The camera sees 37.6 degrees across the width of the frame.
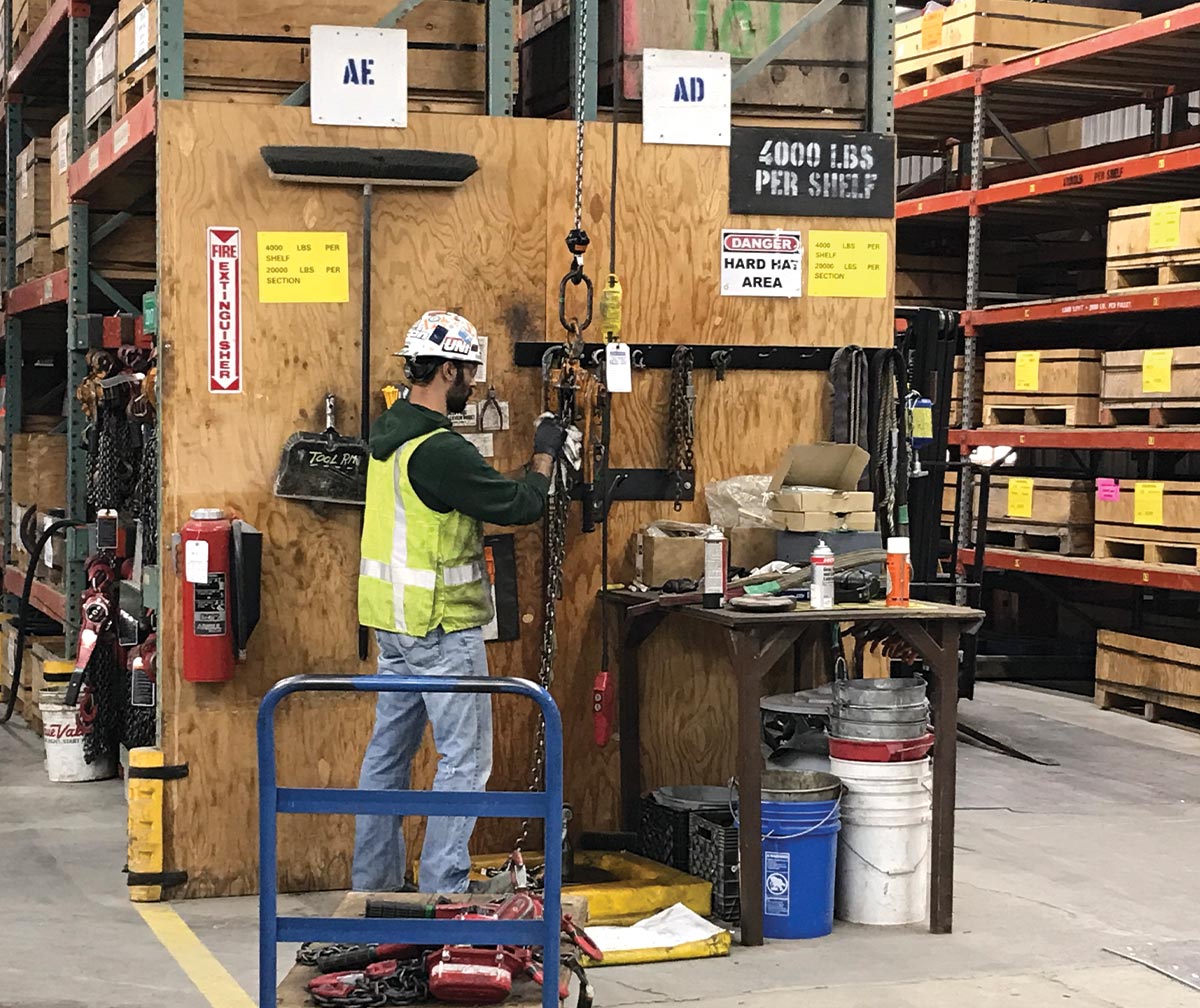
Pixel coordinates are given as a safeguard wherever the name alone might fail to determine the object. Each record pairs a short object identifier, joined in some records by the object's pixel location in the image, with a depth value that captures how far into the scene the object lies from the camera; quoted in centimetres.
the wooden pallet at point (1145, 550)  1073
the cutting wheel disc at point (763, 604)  594
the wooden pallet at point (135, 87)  757
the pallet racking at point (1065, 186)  1081
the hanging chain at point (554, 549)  653
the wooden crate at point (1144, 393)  1048
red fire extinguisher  629
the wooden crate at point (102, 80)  860
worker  568
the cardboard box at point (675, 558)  657
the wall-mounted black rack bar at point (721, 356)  674
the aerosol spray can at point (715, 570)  607
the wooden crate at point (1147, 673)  1061
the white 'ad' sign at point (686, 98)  683
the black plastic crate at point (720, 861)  609
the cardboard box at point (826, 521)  650
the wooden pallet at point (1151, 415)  1079
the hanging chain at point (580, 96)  660
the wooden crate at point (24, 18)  1117
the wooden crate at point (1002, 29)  1216
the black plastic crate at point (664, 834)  646
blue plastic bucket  598
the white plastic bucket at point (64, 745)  875
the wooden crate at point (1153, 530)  1052
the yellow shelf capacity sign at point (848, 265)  702
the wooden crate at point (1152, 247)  1040
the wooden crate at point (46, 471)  1047
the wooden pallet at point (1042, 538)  1156
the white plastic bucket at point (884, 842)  617
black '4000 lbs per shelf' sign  689
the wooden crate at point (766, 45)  696
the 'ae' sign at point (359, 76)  650
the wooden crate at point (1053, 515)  1156
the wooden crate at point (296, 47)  657
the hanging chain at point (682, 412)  681
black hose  962
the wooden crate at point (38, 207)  1060
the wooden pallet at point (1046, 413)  1146
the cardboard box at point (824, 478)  654
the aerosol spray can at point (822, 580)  601
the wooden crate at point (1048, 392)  1146
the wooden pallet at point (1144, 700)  1070
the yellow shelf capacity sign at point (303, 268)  647
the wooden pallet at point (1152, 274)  1057
